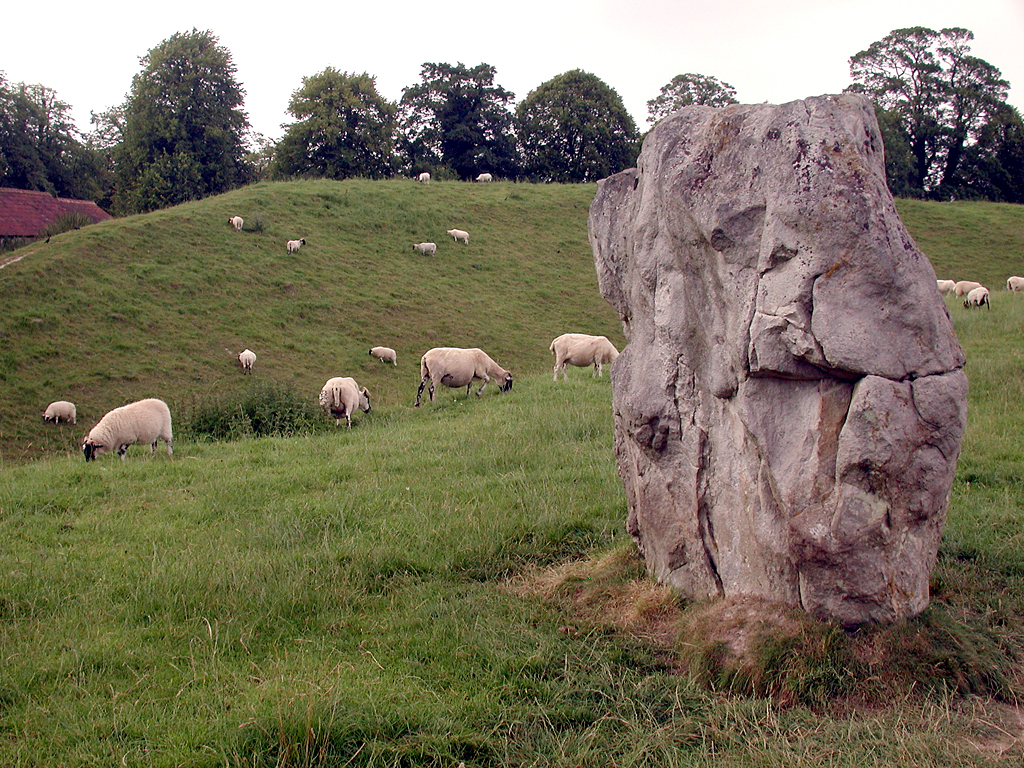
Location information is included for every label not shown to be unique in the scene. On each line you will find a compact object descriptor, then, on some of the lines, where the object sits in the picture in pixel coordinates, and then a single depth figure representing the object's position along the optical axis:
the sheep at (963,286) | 31.88
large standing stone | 4.92
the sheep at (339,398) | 16.98
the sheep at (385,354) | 27.14
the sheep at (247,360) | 24.75
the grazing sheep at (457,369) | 19.33
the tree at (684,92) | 64.88
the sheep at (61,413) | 19.67
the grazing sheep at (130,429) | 14.21
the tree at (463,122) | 62.38
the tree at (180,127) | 48.66
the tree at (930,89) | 57.84
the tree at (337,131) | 54.59
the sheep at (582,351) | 21.36
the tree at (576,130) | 61.38
